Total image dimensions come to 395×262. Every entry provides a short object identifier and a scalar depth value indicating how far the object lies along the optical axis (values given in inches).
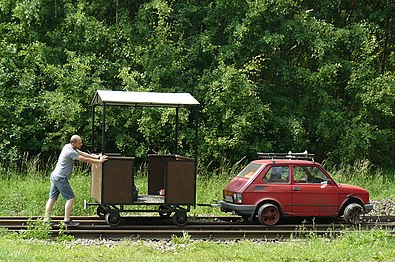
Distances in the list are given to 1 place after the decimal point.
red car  570.6
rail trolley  535.5
